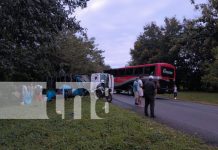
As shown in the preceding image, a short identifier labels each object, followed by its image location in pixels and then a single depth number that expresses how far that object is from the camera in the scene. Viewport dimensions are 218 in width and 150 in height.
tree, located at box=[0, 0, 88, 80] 4.71
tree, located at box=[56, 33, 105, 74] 14.00
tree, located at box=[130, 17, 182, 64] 28.66
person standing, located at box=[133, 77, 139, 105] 10.35
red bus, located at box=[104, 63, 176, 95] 17.04
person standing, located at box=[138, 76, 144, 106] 10.16
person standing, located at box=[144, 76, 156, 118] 7.53
